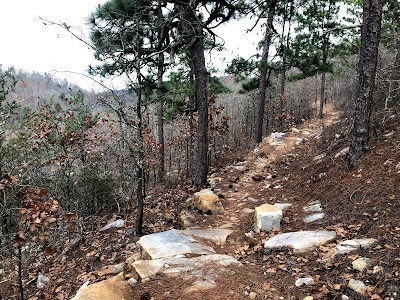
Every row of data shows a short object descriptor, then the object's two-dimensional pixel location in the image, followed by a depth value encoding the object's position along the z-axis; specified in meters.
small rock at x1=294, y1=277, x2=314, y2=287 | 3.17
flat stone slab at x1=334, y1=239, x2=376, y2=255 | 3.39
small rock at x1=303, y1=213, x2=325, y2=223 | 4.72
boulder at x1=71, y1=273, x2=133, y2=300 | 2.99
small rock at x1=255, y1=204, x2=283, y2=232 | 4.84
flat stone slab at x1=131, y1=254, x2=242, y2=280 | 3.53
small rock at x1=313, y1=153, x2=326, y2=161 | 7.80
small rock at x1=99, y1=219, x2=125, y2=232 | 6.62
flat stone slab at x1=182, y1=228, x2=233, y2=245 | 4.74
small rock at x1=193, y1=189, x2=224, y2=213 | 6.09
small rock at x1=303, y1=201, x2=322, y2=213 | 5.15
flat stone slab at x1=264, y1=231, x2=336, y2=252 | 3.88
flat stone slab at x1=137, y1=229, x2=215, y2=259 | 4.02
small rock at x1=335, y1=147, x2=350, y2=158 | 6.57
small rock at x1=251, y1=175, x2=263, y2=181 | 8.09
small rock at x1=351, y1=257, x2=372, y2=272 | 3.02
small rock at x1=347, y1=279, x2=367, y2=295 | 2.74
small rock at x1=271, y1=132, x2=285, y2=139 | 13.00
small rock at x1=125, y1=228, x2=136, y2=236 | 5.81
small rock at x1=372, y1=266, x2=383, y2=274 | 2.87
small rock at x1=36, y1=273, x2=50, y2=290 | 5.35
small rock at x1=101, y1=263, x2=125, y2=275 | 4.41
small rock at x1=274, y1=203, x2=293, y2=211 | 5.66
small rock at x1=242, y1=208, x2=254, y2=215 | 5.94
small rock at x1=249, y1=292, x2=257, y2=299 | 3.07
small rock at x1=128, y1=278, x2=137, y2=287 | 3.45
